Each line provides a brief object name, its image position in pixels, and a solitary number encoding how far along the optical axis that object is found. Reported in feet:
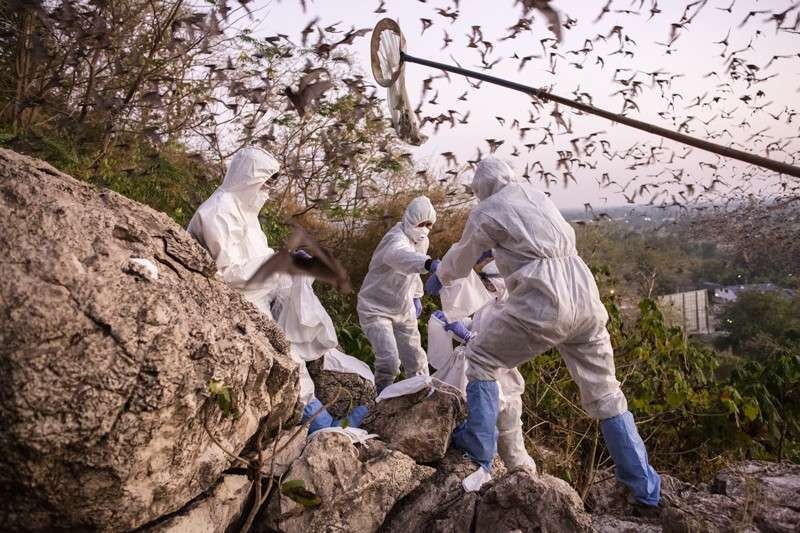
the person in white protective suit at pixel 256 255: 12.11
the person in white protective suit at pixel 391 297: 17.75
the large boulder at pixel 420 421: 10.73
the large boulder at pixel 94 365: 6.26
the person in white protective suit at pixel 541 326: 11.41
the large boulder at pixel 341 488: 8.66
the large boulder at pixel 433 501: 9.46
